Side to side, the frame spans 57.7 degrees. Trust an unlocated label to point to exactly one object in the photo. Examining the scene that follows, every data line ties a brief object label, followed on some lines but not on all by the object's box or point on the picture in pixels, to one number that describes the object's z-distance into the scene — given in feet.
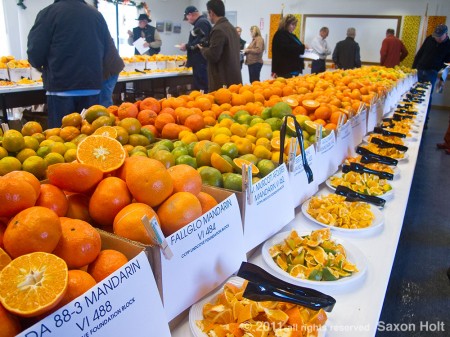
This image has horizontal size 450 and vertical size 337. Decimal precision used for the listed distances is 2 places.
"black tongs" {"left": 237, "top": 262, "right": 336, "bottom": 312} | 2.57
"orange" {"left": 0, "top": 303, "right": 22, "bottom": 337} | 1.76
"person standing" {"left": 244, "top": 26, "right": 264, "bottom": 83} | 24.02
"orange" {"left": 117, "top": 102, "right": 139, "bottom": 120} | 5.15
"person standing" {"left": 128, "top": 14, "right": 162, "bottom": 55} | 23.35
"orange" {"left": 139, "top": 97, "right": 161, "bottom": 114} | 5.48
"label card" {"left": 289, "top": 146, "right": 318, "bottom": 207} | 4.38
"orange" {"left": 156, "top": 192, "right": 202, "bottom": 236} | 2.74
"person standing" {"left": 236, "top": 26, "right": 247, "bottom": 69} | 28.07
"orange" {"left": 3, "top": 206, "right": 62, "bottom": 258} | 2.05
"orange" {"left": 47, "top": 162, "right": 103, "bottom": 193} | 2.69
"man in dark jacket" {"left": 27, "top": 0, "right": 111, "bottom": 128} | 9.08
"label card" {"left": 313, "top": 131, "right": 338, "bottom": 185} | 5.10
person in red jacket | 27.32
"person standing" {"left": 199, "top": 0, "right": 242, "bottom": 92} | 13.07
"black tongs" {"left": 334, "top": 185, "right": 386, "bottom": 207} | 4.87
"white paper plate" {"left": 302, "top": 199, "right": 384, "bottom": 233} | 4.20
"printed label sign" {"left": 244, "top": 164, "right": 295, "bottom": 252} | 3.48
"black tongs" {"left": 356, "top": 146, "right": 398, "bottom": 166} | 6.13
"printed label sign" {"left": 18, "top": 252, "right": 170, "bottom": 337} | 1.82
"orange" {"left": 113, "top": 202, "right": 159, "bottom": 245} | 2.56
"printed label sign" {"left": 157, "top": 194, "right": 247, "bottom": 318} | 2.59
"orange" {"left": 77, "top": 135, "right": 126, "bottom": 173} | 3.01
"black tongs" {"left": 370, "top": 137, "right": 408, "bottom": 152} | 6.81
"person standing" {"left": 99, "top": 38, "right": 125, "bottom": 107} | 10.52
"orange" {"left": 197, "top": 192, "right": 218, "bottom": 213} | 3.09
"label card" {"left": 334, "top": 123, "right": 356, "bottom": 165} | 5.87
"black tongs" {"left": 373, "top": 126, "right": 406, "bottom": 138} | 7.50
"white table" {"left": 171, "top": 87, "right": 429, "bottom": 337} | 2.84
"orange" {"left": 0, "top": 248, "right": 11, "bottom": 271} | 2.04
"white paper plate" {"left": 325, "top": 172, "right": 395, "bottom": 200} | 5.16
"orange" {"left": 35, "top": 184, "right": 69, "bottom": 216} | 2.53
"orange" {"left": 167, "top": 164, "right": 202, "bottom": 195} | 2.98
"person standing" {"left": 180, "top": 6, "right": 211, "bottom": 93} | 17.08
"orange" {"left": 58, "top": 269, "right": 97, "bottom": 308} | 1.96
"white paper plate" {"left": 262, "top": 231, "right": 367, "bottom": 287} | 3.19
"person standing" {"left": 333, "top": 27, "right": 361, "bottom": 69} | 26.81
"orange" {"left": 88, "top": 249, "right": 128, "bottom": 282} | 2.26
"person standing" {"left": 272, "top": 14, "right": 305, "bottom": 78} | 17.08
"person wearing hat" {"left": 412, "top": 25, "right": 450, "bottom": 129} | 21.77
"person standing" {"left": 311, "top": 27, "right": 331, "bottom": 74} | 28.37
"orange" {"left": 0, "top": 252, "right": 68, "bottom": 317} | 1.79
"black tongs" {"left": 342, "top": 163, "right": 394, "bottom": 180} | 5.56
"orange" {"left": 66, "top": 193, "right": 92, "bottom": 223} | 2.81
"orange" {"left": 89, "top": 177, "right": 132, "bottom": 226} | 2.73
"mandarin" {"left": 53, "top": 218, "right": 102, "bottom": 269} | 2.20
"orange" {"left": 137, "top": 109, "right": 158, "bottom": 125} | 5.16
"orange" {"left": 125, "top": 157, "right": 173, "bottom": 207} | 2.75
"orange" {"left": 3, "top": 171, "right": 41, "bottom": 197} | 2.41
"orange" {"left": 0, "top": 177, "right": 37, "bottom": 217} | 2.24
